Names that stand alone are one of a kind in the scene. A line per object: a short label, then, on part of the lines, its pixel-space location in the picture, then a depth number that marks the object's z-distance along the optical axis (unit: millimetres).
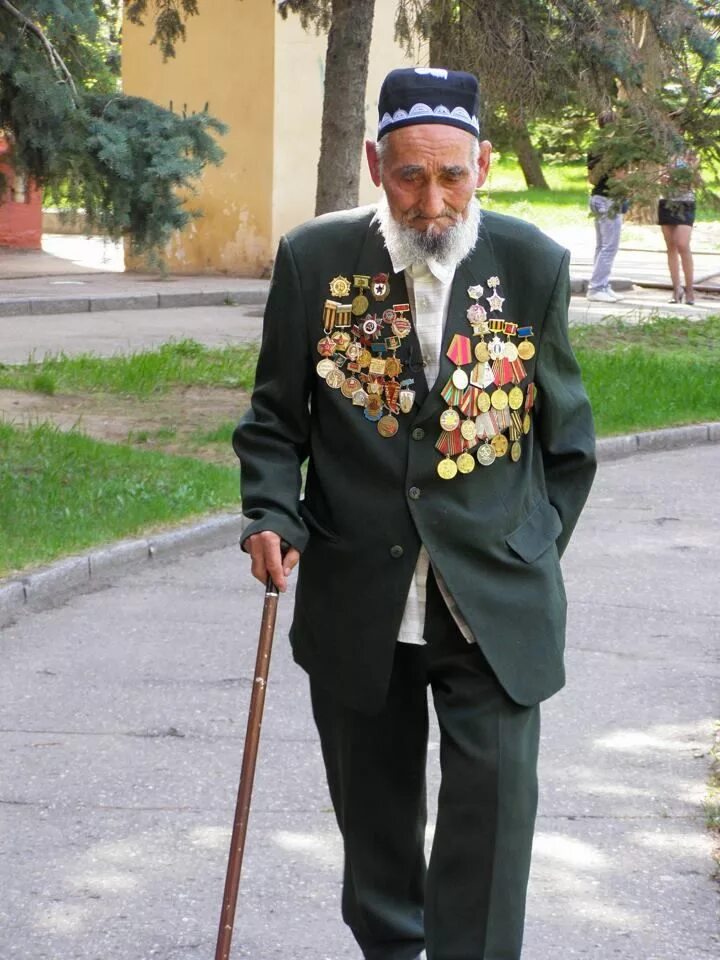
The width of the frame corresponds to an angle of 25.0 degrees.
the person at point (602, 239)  16484
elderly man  3080
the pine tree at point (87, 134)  8016
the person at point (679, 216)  13938
